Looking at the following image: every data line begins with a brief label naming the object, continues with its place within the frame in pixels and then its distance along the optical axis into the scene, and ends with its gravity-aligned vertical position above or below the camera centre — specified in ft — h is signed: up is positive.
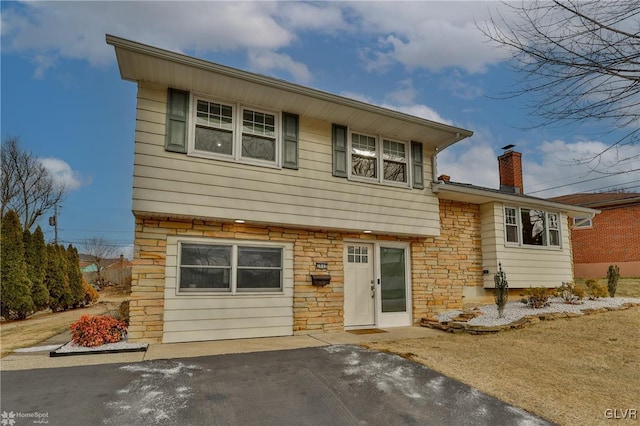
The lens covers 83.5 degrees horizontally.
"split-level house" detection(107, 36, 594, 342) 20.59 +3.07
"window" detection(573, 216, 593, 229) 62.79 +5.96
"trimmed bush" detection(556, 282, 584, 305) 30.66 -3.11
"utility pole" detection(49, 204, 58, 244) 75.56 +8.20
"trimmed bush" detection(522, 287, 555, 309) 28.78 -3.33
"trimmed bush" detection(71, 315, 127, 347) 18.89 -3.88
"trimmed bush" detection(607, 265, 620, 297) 35.32 -2.14
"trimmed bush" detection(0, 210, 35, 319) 32.86 -1.45
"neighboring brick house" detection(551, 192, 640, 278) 59.47 +3.25
